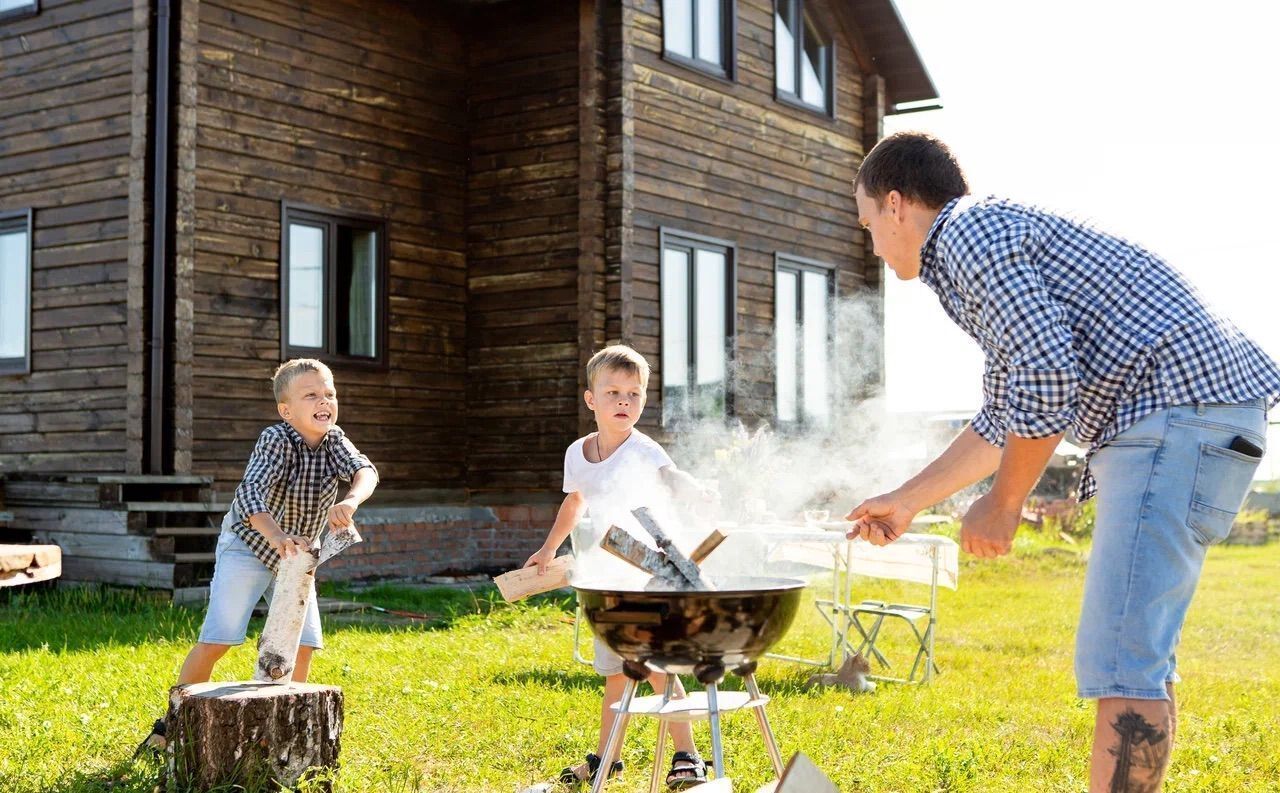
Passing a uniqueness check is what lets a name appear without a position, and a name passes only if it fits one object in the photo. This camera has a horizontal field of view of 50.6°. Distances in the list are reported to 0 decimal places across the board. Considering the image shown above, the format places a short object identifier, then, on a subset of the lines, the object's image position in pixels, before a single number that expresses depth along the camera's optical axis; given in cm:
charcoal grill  342
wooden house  1032
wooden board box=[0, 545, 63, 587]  382
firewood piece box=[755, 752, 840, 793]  341
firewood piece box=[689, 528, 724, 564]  381
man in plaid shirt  299
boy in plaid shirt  487
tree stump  425
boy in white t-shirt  473
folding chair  694
